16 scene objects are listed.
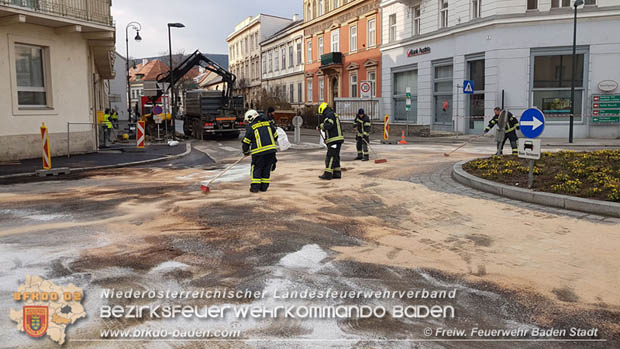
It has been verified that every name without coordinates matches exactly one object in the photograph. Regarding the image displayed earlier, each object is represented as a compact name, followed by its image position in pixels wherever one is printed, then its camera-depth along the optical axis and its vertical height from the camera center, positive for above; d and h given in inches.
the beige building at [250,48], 2393.0 +364.3
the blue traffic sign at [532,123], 353.4 -4.7
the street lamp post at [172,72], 1165.8 +110.3
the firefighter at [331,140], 464.8 -19.6
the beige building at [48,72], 615.5 +64.8
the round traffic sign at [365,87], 1051.9 +63.2
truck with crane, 1129.4 +33.2
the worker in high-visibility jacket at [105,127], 906.7 -10.4
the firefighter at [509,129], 598.5 -14.1
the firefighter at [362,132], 611.5 -16.3
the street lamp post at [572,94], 834.3 +37.4
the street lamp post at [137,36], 1509.6 +267.2
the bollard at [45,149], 525.7 -27.5
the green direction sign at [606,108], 909.2 +12.6
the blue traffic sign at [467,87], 921.5 +53.3
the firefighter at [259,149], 386.6 -22.1
